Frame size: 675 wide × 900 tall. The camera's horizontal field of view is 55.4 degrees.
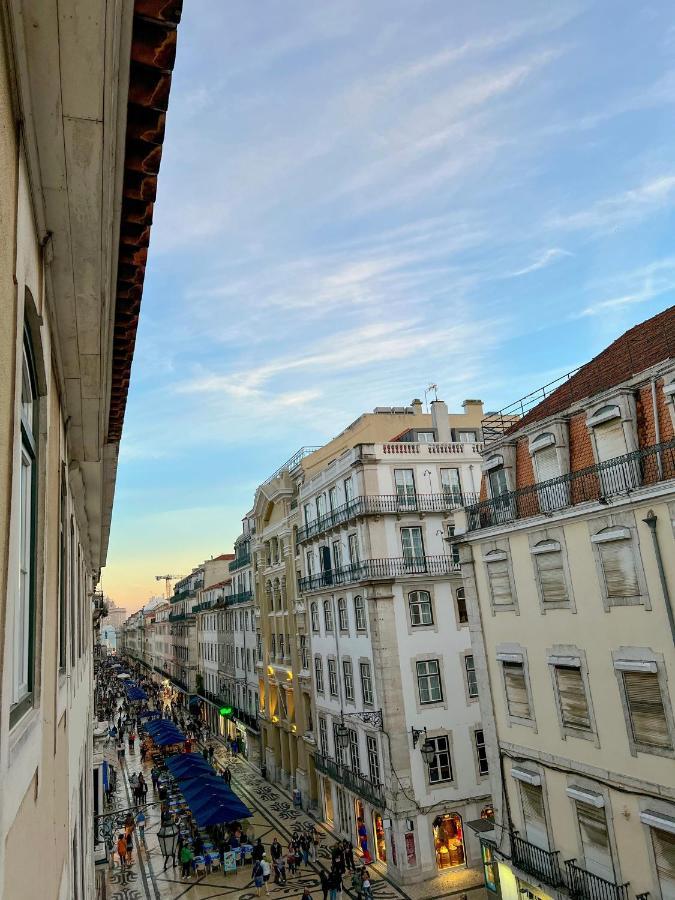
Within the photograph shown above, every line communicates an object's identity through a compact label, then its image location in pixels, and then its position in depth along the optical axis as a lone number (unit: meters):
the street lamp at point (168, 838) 29.55
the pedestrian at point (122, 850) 28.08
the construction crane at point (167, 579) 149.50
